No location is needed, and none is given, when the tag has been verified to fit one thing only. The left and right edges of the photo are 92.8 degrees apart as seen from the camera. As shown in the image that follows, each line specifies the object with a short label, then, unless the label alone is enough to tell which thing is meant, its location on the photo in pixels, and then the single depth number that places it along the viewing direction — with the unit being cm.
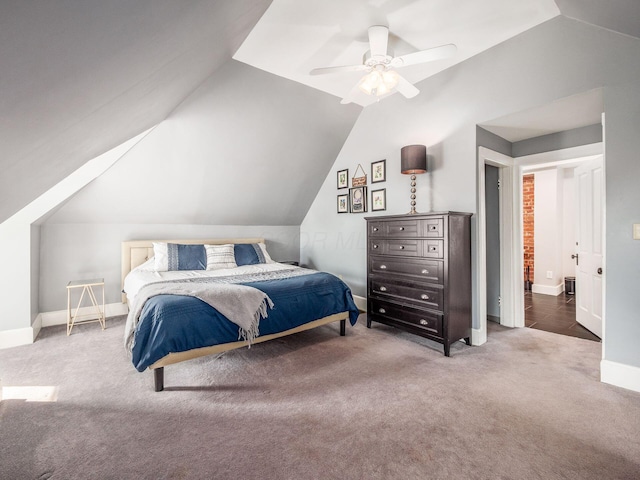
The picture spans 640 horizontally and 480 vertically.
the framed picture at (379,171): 402
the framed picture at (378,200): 404
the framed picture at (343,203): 461
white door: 314
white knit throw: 235
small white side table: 353
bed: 220
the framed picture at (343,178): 461
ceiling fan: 221
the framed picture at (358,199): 431
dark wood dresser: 284
